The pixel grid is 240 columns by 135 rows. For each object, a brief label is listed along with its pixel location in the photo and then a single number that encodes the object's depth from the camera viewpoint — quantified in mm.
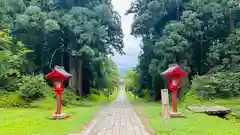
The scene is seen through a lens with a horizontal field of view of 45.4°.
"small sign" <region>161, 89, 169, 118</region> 9273
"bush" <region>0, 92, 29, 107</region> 18859
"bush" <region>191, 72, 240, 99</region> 20766
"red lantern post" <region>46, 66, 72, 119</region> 13422
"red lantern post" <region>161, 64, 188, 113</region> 13266
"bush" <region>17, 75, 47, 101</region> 18953
